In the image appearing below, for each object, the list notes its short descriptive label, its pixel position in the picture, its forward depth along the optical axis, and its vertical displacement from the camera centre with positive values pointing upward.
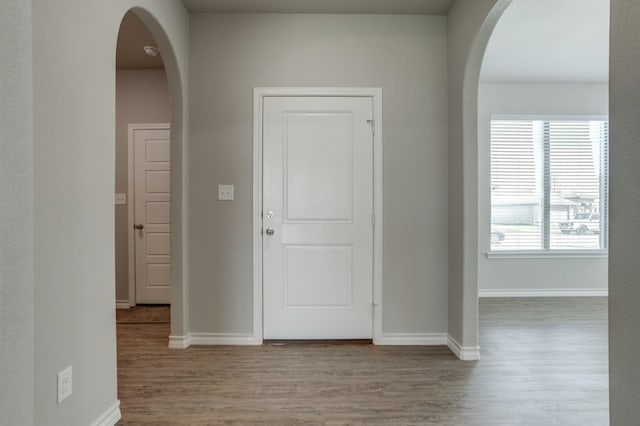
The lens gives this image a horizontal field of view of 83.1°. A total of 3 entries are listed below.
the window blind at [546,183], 4.46 +0.34
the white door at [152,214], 4.05 -0.05
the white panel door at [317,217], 2.92 -0.06
